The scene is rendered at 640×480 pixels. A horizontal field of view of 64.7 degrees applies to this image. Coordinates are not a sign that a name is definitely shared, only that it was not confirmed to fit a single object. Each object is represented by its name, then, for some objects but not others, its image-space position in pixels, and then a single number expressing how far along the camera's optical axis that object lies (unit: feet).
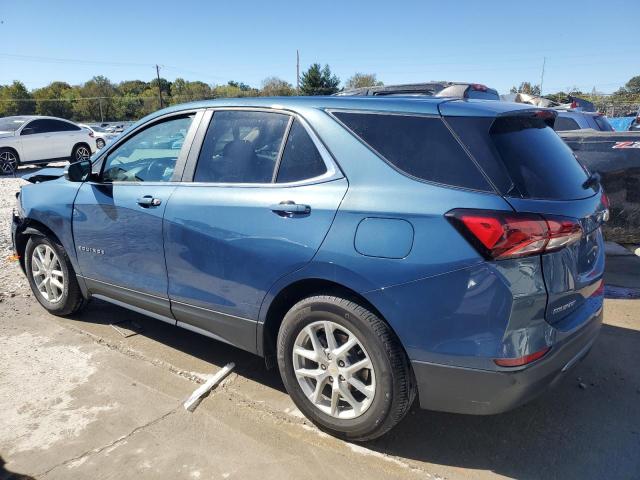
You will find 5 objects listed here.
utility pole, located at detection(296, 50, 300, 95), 201.98
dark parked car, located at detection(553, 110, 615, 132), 28.78
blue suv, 7.33
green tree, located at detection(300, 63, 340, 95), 239.50
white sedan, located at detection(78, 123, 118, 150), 59.57
